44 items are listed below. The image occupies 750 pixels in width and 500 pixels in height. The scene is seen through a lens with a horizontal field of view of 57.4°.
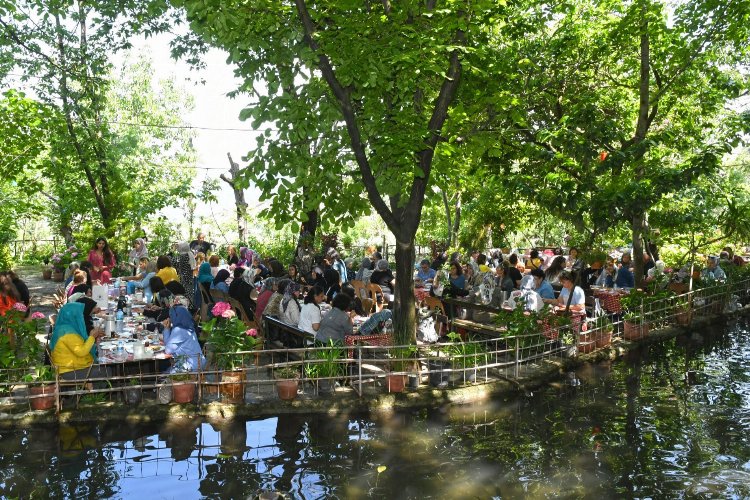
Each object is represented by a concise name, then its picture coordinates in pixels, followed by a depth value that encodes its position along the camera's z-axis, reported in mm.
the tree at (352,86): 9047
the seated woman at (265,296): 12211
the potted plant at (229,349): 9109
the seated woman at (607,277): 16500
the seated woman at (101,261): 14422
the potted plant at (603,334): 12352
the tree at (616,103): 12328
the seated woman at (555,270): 14389
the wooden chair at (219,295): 12953
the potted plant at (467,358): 9984
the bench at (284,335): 10641
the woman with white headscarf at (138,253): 17250
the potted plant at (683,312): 14680
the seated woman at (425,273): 16484
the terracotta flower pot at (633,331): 13336
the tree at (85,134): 16297
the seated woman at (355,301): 11767
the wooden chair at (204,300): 14008
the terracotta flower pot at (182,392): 8914
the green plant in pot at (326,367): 9492
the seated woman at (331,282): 14695
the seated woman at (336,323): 10281
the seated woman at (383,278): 15055
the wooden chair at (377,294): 14305
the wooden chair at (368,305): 13857
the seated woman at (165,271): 13102
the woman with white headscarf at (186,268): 14812
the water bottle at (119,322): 9922
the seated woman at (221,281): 13370
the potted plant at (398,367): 9516
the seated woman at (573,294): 12112
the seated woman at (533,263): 19103
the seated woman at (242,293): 12477
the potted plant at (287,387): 9180
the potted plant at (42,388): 8617
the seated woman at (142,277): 13297
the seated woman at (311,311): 10750
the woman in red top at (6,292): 11586
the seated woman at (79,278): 10583
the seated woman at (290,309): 11375
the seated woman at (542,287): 12852
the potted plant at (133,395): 8906
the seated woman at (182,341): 9070
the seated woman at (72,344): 8766
